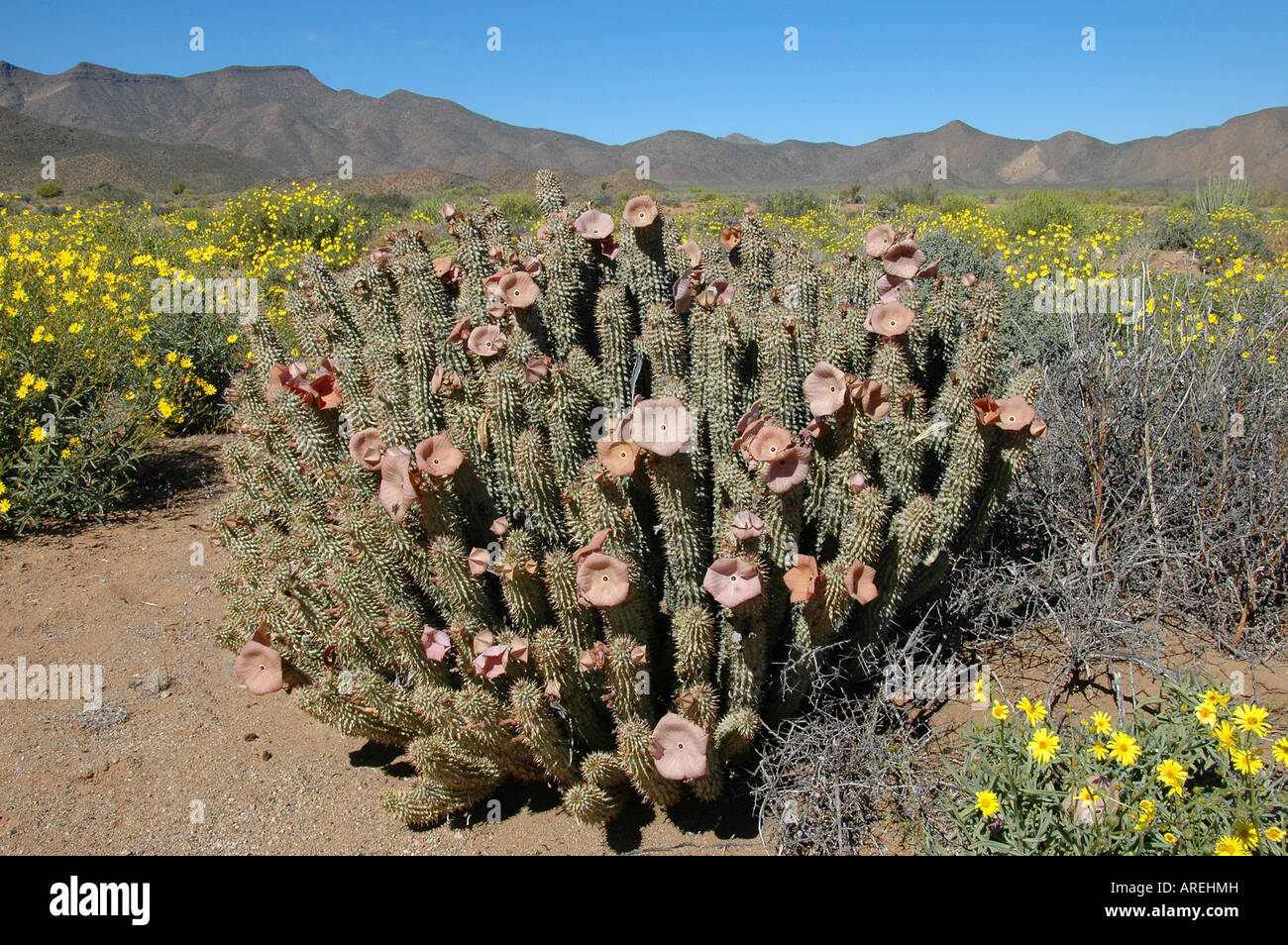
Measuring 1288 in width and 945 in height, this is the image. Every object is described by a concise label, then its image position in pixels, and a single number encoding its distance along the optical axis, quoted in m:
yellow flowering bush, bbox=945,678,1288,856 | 1.97
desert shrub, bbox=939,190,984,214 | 19.14
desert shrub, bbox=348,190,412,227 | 17.05
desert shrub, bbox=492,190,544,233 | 18.45
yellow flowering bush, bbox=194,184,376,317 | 11.56
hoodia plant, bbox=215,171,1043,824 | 2.42
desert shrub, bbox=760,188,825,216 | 20.50
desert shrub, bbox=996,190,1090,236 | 15.50
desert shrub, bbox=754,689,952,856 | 2.44
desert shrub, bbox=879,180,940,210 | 22.69
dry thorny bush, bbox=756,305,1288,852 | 2.55
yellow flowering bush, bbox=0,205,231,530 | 4.66
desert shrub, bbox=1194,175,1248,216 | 14.66
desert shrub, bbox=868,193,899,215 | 20.88
